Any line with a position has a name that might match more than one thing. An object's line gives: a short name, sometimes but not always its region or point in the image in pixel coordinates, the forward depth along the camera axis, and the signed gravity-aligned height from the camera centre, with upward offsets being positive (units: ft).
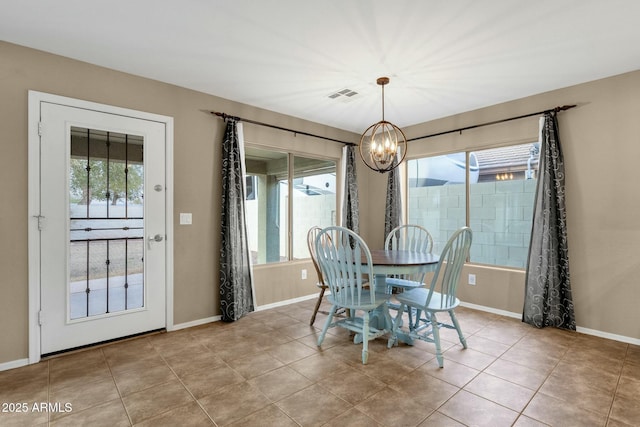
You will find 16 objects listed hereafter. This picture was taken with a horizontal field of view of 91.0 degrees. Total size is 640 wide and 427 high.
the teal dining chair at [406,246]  10.54 -1.38
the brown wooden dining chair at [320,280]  10.74 -2.34
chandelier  9.92 +2.02
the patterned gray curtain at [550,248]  10.21 -1.12
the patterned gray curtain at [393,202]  15.10 +0.58
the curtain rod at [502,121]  10.37 +3.54
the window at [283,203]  13.19 +0.52
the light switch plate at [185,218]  10.63 -0.13
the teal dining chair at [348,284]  8.18 -1.90
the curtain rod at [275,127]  11.32 +3.63
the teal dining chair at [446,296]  7.87 -2.21
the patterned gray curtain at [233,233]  11.14 -0.70
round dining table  8.46 -1.39
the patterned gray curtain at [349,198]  15.44 +0.77
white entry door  8.37 -0.35
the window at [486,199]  11.86 +0.63
